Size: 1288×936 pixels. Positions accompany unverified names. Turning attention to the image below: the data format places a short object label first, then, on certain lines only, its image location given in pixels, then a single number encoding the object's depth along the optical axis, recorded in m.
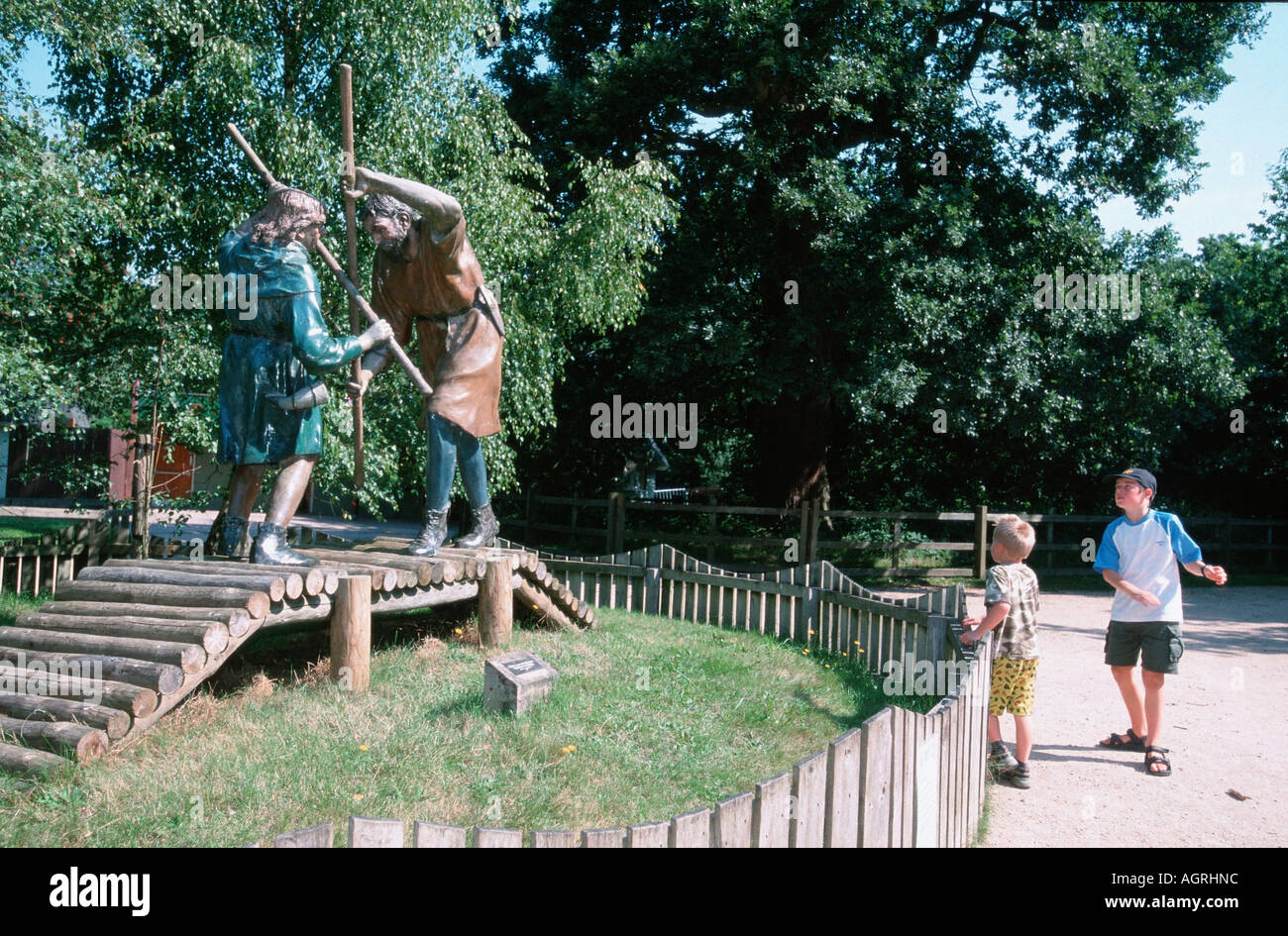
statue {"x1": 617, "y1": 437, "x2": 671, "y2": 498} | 20.64
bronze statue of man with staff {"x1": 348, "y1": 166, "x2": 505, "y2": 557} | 6.38
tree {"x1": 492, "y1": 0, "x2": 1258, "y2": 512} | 13.83
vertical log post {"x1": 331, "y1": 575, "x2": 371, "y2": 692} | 5.57
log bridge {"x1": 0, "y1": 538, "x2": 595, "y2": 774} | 4.34
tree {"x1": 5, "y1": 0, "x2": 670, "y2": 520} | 8.96
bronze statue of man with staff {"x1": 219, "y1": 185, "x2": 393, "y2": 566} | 5.50
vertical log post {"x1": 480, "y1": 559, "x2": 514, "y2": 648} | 6.84
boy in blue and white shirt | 5.66
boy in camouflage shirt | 5.35
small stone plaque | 5.38
